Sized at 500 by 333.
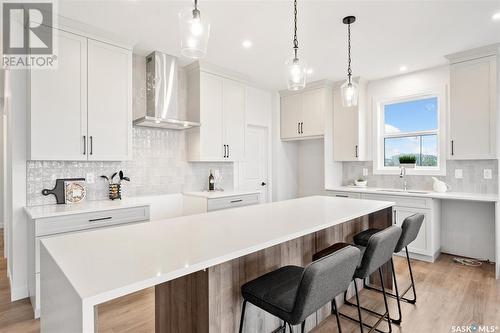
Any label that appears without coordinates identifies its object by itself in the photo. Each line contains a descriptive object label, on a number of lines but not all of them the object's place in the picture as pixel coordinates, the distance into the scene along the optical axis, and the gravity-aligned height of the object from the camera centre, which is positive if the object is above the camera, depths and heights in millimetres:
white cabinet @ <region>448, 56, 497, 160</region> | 3312 +699
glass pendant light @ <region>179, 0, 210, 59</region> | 1553 +782
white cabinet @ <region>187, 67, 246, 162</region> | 3857 +748
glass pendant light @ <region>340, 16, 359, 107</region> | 2480 +657
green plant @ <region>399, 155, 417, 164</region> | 4025 +89
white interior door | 5020 +72
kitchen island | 951 -383
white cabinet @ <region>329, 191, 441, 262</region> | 3631 -765
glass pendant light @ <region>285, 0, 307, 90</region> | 2119 +733
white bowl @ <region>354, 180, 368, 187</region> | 4629 -300
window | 4086 +507
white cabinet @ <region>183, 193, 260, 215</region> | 3544 -490
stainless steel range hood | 3434 +976
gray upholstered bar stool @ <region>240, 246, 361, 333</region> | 1232 -646
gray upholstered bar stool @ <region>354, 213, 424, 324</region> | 2270 -630
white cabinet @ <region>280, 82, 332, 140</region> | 4754 +993
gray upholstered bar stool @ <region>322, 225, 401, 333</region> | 1781 -577
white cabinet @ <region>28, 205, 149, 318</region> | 2293 -530
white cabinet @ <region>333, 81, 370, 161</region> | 4582 +605
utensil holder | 3146 -290
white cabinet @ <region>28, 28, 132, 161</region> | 2561 +639
